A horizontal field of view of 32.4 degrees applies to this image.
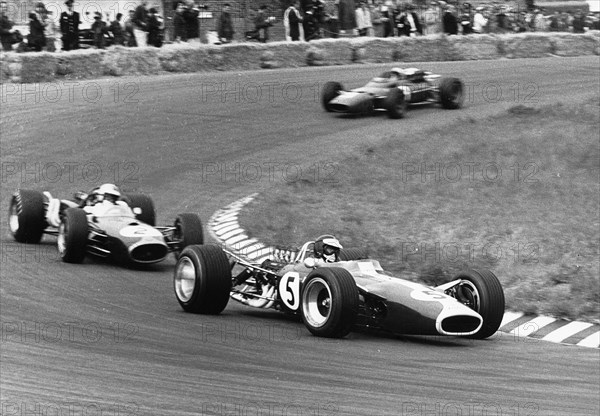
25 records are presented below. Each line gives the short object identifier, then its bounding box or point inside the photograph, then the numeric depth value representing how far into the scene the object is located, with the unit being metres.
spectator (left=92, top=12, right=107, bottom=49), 23.83
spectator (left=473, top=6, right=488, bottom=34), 31.67
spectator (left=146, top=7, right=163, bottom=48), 24.39
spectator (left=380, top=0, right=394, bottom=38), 28.86
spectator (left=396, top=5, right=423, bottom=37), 29.27
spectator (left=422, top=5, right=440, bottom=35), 29.89
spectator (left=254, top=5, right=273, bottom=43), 26.52
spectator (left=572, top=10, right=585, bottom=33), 33.91
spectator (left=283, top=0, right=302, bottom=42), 26.75
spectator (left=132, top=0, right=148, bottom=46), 24.18
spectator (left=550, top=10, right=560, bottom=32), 33.56
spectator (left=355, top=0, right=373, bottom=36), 28.42
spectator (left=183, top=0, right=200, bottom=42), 25.09
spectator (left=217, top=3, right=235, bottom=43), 25.75
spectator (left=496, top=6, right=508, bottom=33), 31.95
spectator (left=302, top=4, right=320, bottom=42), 27.15
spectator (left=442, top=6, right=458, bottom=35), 29.86
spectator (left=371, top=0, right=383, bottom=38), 28.84
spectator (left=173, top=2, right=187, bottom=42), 25.25
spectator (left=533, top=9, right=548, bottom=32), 33.22
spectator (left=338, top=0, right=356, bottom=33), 28.23
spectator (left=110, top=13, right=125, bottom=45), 24.33
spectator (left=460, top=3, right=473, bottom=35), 30.97
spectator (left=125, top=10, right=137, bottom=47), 24.39
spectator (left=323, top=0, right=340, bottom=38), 27.81
